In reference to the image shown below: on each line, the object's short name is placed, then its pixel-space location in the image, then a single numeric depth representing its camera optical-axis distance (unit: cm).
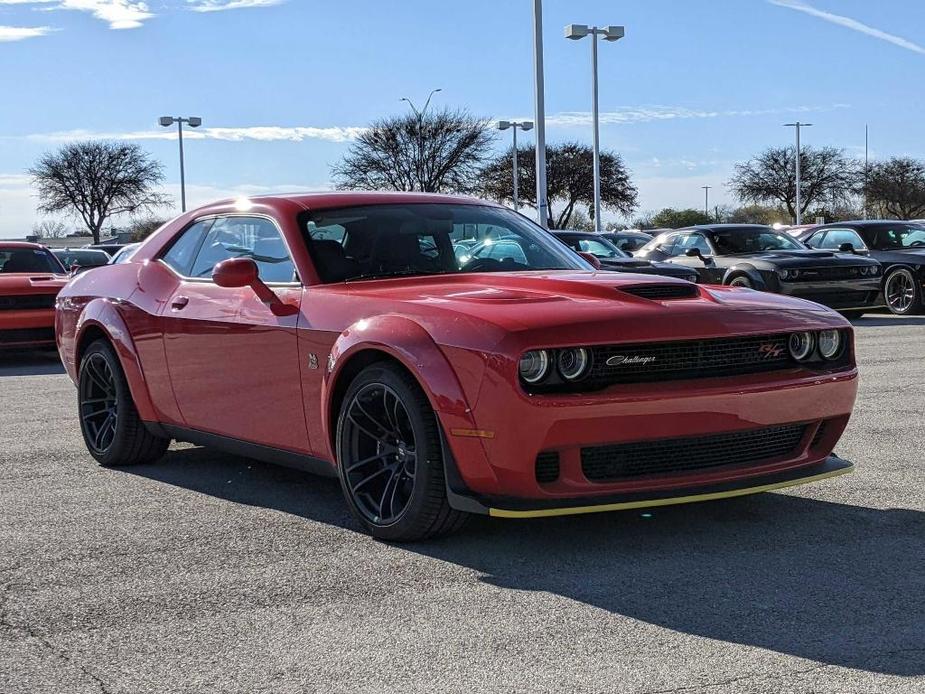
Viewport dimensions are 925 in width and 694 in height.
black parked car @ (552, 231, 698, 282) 1703
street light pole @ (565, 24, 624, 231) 3484
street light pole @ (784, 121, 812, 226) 6869
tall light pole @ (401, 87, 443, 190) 5779
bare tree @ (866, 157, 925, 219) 7000
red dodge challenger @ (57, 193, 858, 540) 440
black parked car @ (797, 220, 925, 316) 1745
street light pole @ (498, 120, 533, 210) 5388
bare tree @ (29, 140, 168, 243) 7031
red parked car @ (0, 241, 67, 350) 1378
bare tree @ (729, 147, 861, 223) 7475
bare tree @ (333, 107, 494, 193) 5803
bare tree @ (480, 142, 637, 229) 7031
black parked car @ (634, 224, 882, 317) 1644
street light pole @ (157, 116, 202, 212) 5025
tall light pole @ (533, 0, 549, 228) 2567
